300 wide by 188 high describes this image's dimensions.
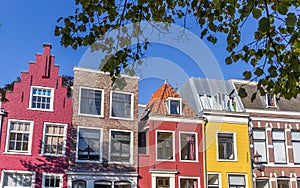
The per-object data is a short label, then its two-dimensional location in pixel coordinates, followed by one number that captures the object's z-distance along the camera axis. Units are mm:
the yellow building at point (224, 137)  19688
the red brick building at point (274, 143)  20094
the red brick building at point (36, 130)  16922
